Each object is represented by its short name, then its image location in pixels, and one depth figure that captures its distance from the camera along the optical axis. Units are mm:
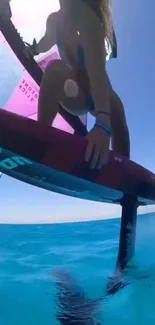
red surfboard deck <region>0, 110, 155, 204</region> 1231
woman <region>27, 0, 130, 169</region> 1324
